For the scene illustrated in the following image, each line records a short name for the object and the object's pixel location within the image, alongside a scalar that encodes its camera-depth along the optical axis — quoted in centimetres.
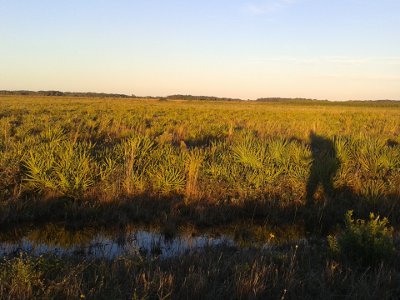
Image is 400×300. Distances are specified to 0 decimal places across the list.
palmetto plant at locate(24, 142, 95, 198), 700
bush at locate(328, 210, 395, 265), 443
